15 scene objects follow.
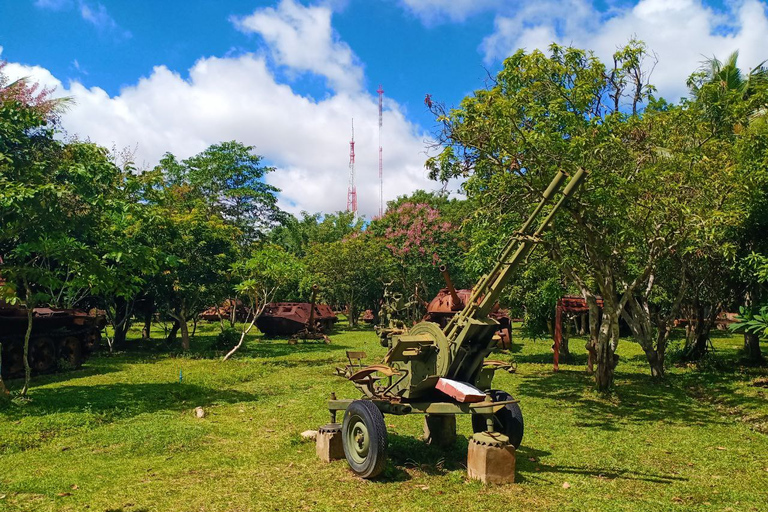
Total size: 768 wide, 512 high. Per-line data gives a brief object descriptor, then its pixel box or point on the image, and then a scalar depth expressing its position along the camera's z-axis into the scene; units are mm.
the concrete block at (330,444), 7277
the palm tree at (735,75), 20609
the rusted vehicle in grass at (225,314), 35406
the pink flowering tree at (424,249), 31844
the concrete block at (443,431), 7852
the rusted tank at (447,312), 21078
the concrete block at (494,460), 6277
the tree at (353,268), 35031
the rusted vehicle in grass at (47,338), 14594
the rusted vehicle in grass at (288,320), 27411
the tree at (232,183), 38156
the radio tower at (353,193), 67875
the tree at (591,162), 10422
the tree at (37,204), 10297
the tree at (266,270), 19375
